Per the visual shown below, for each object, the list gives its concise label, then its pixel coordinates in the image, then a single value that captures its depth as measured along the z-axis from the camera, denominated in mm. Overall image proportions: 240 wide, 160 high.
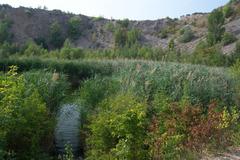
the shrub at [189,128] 7344
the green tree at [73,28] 47281
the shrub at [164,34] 47188
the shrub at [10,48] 29291
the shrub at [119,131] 6938
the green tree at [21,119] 6910
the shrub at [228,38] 34162
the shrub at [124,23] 49212
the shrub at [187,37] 41844
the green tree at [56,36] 44156
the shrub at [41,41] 43500
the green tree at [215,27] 33281
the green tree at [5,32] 37938
